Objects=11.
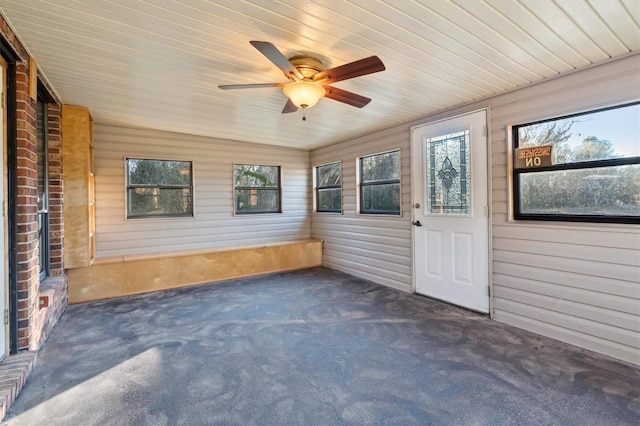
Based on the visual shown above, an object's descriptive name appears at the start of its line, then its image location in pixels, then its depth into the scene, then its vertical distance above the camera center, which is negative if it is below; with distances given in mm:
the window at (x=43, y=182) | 3250 +381
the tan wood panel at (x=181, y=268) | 3945 -811
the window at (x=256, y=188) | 5516 +471
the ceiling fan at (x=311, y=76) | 1979 +991
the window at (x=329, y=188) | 5594 +480
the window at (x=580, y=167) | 2436 +364
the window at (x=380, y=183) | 4512 +448
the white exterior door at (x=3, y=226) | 2174 -61
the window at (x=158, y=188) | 4605 +427
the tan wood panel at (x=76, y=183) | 3577 +393
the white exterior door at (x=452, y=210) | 3402 +12
